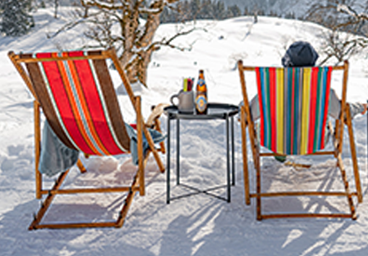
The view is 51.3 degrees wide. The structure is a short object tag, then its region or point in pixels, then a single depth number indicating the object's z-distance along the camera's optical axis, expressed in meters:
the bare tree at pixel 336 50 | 13.34
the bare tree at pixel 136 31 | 6.71
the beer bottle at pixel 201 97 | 2.35
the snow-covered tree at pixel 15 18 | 26.19
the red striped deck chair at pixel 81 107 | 2.02
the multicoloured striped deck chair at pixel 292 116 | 2.11
